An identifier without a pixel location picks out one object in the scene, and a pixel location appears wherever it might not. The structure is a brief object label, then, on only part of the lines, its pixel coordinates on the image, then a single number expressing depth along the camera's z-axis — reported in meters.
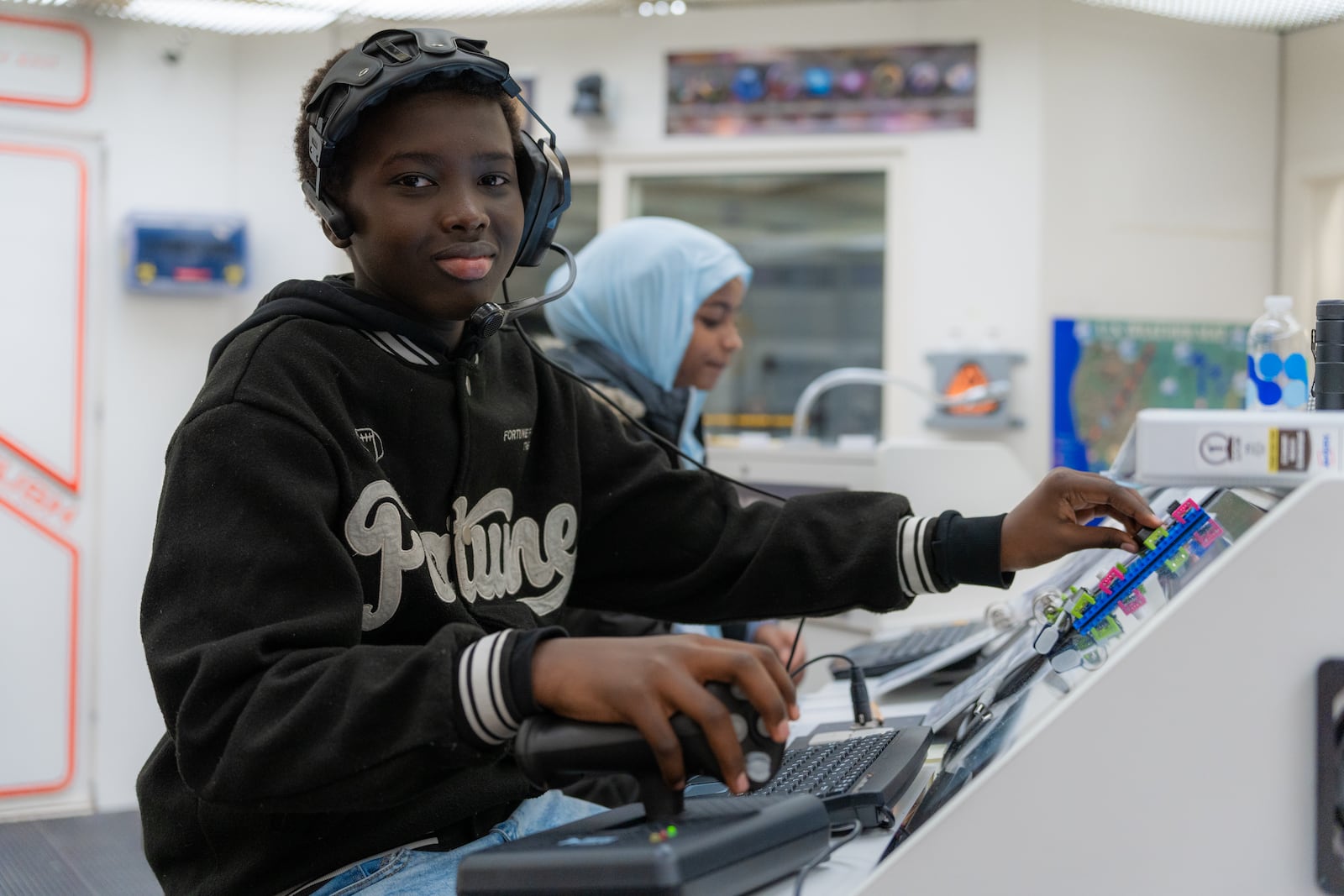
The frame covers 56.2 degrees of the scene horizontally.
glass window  4.15
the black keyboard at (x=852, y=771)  0.82
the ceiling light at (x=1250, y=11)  3.78
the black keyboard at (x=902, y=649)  1.63
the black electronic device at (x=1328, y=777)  0.58
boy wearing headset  0.65
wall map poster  3.93
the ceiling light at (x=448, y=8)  3.70
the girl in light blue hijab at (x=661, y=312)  2.18
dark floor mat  2.73
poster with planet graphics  3.98
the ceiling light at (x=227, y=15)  3.46
